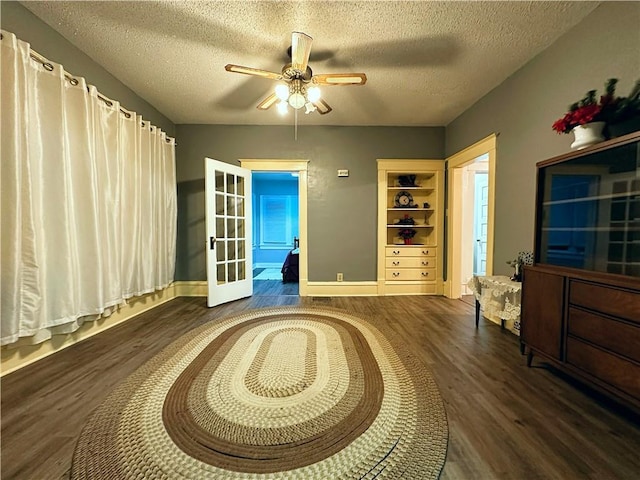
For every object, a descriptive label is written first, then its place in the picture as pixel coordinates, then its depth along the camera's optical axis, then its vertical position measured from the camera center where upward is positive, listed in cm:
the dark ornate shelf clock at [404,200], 391 +43
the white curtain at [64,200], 155 +21
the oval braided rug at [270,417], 100 -98
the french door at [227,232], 313 -7
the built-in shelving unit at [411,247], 374 -31
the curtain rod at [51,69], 168 +117
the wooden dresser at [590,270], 123 -25
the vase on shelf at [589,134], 148 +57
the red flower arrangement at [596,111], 146 +70
